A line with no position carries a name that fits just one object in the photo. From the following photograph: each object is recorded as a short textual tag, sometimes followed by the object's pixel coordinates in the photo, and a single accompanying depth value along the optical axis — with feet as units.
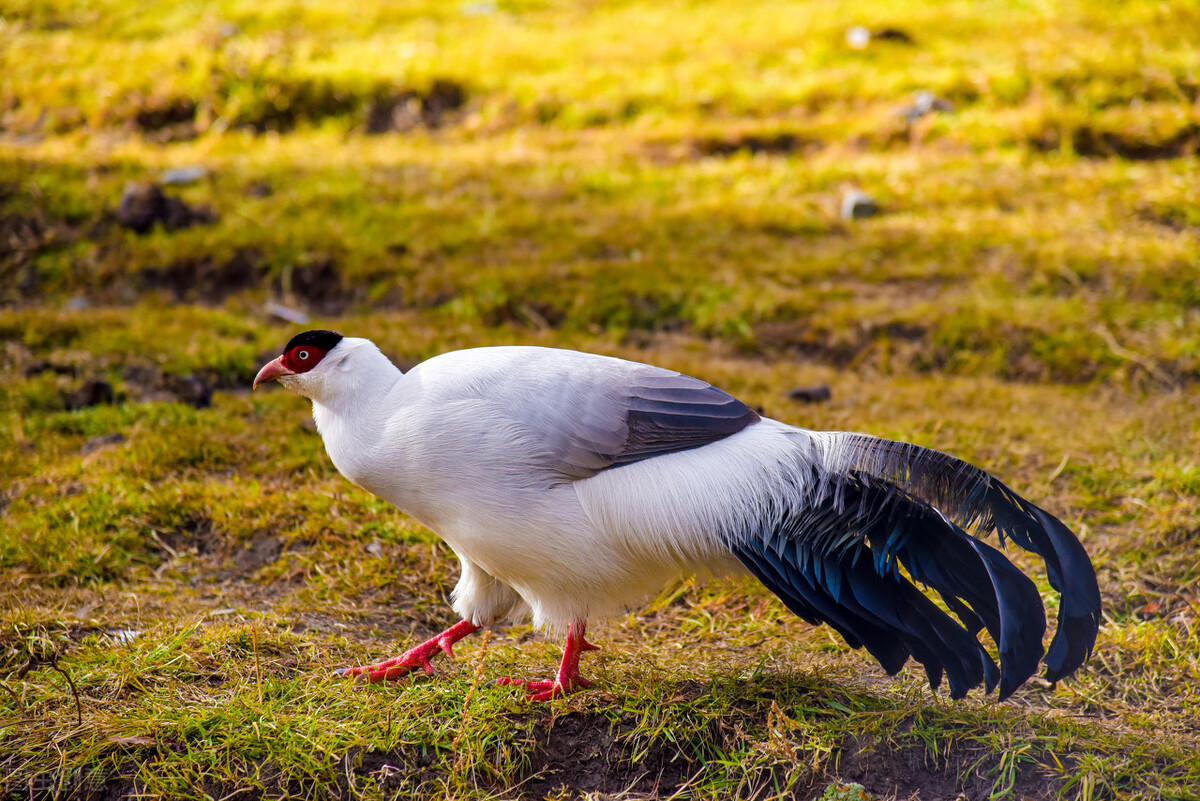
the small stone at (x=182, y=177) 49.06
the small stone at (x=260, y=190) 47.91
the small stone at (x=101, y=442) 28.50
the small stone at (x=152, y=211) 43.78
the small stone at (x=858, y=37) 64.44
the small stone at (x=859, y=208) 45.19
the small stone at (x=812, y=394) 31.65
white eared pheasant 16.69
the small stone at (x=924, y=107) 53.98
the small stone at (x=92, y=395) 30.94
